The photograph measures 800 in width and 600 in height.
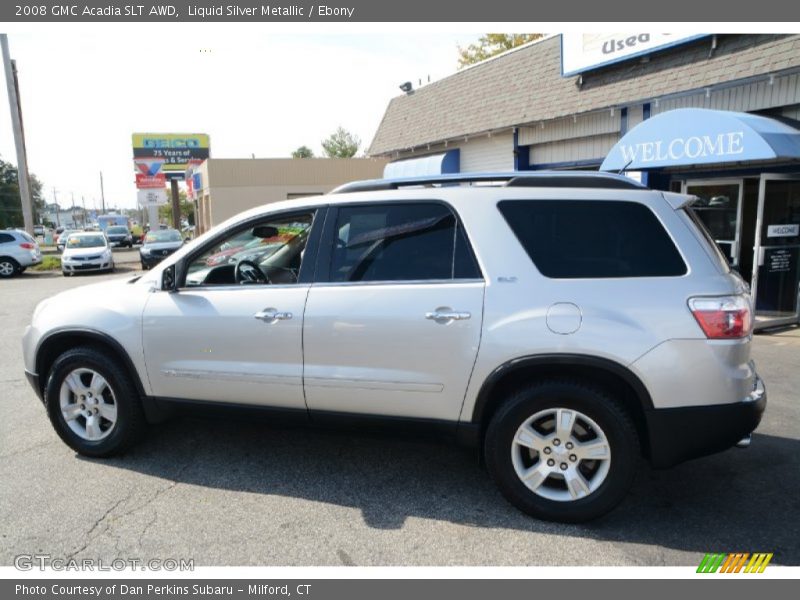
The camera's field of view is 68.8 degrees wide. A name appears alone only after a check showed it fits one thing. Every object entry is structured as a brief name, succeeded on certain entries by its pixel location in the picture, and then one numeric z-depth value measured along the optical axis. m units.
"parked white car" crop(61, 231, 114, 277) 19.03
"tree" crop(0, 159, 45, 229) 54.03
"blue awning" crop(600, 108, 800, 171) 6.71
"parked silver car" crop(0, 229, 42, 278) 19.31
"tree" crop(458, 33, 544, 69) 24.41
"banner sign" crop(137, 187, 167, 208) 47.41
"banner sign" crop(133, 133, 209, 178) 50.03
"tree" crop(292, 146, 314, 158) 65.06
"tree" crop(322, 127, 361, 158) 56.75
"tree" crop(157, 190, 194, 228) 75.25
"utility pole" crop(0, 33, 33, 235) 20.75
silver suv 3.04
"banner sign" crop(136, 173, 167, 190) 48.50
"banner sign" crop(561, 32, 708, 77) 8.95
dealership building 7.36
